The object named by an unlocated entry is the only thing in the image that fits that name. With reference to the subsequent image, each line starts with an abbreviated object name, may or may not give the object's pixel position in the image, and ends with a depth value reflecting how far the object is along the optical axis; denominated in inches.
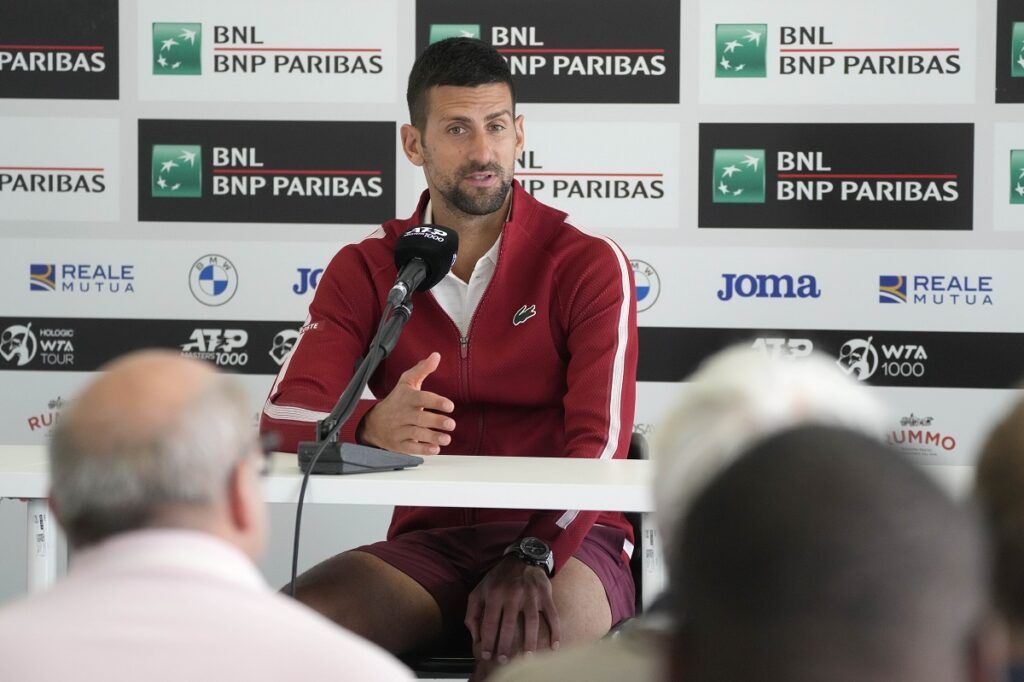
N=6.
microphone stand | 169.2
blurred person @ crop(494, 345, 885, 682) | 97.7
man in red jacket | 172.9
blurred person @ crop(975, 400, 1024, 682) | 89.1
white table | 168.5
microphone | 173.5
